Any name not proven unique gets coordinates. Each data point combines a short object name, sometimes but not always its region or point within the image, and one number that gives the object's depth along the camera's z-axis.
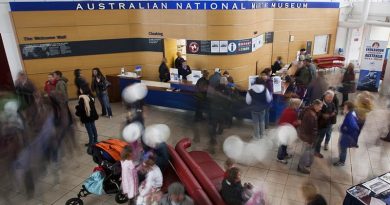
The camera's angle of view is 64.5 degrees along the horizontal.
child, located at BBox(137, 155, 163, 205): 4.48
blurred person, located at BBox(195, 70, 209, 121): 7.73
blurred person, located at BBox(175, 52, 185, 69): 11.03
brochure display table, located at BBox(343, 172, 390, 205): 4.29
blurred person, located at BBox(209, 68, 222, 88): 7.83
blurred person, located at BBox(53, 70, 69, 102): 7.52
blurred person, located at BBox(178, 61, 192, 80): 10.29
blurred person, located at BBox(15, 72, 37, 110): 7.80
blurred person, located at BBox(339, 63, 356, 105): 9.32
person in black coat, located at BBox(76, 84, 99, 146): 6.86
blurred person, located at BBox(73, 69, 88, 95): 7.38
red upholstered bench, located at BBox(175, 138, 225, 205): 4.36
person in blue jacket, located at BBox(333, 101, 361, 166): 5.84
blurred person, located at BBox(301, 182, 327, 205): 3.69
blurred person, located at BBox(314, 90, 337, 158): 6.07
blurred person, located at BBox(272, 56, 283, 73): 12.32
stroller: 5.31
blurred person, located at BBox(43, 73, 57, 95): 8.39
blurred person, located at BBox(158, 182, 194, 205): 3.83
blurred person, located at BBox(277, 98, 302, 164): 5.94
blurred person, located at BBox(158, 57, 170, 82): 10.89
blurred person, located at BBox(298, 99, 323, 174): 5.74
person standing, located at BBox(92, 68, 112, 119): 8.82
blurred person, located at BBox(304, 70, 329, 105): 7.96
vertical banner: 10.70
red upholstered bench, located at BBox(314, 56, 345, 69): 14.10
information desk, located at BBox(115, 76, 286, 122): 8.46
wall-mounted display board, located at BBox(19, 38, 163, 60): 10.30
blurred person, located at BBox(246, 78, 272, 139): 7.09
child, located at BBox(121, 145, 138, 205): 4.58
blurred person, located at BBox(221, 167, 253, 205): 4.01
